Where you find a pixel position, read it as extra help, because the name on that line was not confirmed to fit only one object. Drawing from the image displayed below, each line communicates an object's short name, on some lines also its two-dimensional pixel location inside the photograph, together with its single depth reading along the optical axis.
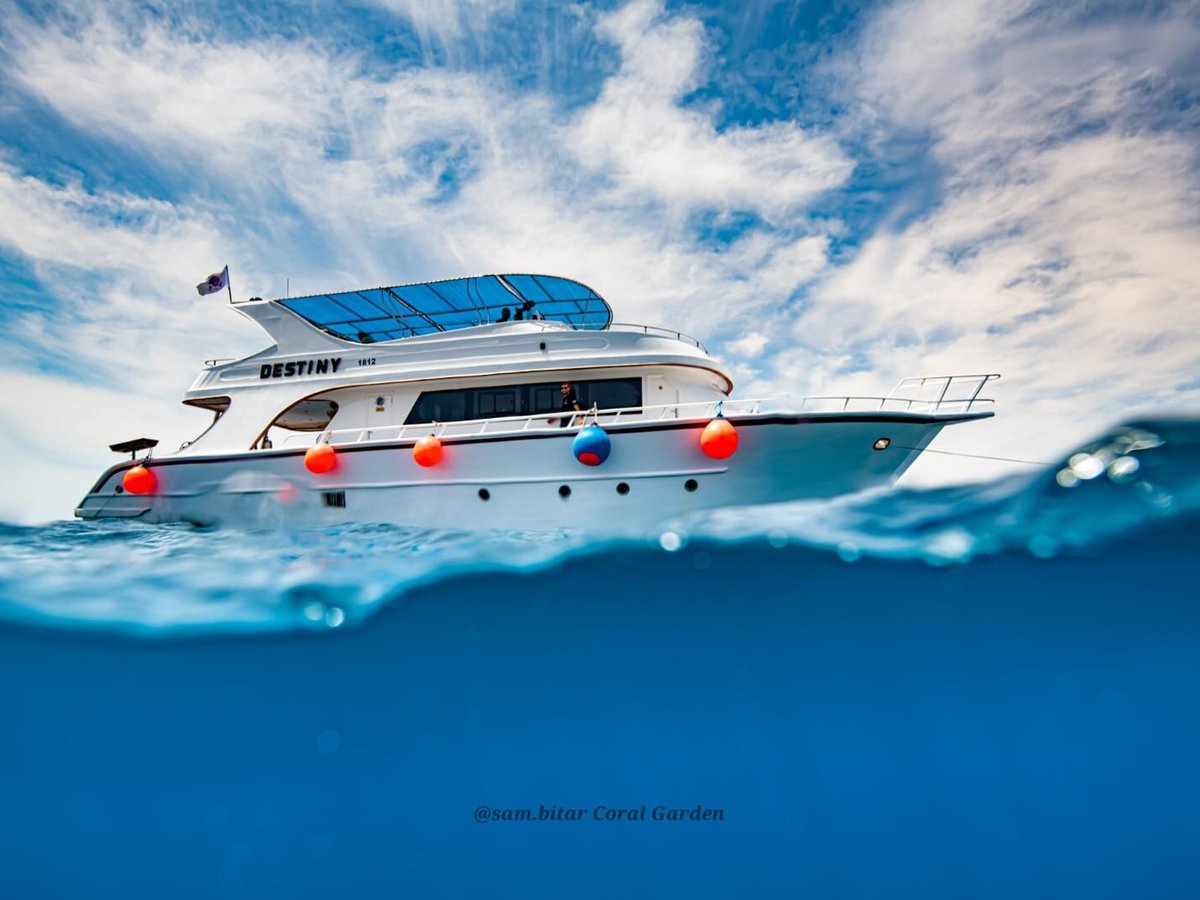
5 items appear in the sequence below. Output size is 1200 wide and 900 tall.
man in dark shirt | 12.12
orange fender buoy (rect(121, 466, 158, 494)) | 13.10
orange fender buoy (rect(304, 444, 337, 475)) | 11.71
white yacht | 10.33
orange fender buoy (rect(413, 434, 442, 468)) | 11.29
